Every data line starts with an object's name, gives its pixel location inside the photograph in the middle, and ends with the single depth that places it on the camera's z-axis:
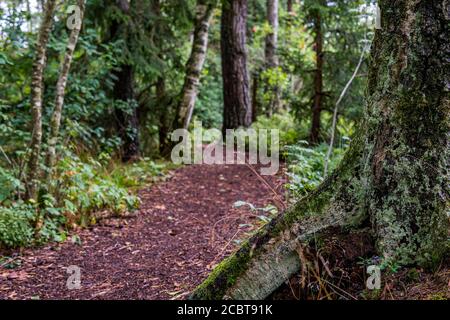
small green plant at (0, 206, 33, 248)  5.20
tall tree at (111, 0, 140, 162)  9.73
